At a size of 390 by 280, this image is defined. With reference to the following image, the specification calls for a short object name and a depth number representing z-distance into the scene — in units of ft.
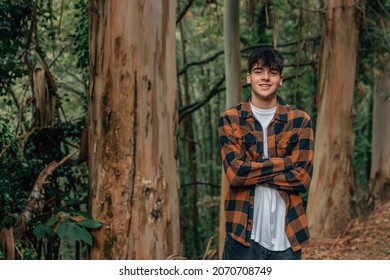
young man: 12.70
